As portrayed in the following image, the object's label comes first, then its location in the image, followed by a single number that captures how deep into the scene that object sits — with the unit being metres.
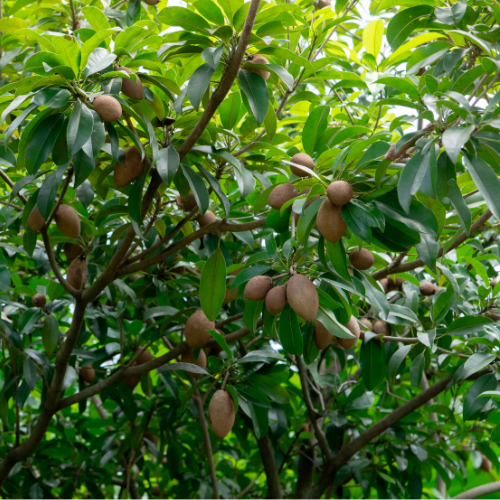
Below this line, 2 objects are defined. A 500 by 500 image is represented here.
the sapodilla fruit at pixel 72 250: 1.86
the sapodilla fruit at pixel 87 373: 2.15
